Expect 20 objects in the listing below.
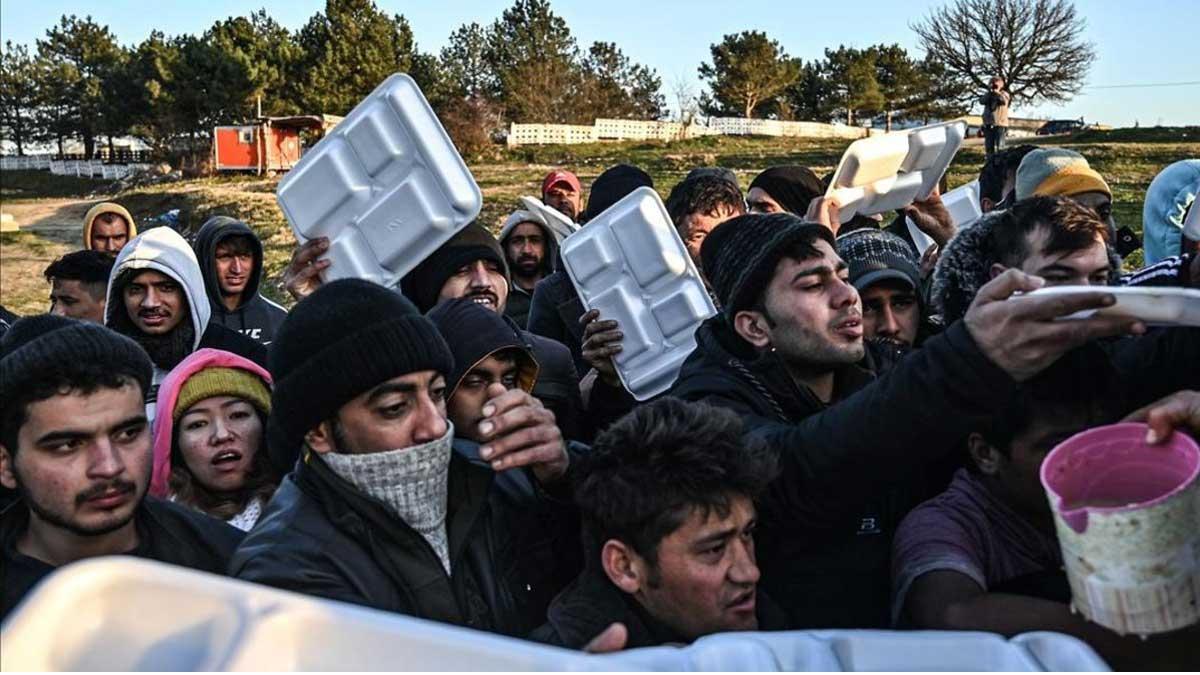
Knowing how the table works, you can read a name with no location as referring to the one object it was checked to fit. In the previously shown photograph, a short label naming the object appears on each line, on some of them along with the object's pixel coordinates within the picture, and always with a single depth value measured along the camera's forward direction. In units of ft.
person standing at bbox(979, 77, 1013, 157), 56.80
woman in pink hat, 9.91
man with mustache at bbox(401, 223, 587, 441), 12.23
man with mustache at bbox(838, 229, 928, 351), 10.91
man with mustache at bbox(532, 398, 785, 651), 6.61
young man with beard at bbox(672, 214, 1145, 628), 5.66
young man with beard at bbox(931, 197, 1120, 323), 8.50
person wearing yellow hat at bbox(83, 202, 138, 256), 21.02
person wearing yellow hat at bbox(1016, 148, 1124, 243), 13.84
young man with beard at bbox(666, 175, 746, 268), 14.25
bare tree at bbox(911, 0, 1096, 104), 142.10
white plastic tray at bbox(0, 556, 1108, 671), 3.45
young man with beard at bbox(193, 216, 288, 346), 16.43
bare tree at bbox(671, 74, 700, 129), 161.07
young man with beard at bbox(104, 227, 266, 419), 13.73
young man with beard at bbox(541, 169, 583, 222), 21.62
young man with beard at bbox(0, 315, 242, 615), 7.73
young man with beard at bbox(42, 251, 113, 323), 16.94
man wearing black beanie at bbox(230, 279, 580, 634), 6.73
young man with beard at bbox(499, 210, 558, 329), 17.85
